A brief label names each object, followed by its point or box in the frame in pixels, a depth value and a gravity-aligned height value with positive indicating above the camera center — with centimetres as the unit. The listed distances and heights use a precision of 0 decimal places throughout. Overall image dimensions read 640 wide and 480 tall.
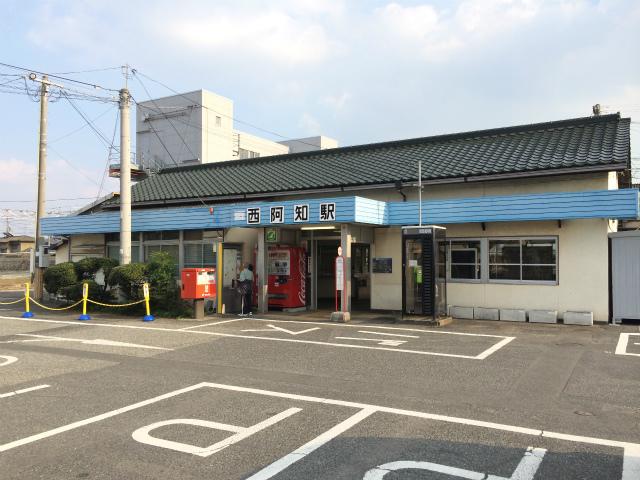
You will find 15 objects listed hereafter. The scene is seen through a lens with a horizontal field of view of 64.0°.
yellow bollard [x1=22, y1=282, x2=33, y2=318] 1602 -156
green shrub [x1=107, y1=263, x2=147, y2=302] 1627 -49
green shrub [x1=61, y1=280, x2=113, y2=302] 1759 -99
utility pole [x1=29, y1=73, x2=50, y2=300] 1980 +369
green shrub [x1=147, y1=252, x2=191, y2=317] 1628 -74
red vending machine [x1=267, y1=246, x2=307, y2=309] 1659 -38
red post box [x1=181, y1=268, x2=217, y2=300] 1525 -60
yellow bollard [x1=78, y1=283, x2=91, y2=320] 1545 -115
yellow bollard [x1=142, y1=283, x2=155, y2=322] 1512 -120
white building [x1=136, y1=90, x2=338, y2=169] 5609 +1512
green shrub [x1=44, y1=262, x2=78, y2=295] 1786 -48
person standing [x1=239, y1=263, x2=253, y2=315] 1568 -73
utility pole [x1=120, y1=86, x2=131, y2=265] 1775 +280
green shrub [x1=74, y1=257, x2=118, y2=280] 1816 -9
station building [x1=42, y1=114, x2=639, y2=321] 1340 +134
